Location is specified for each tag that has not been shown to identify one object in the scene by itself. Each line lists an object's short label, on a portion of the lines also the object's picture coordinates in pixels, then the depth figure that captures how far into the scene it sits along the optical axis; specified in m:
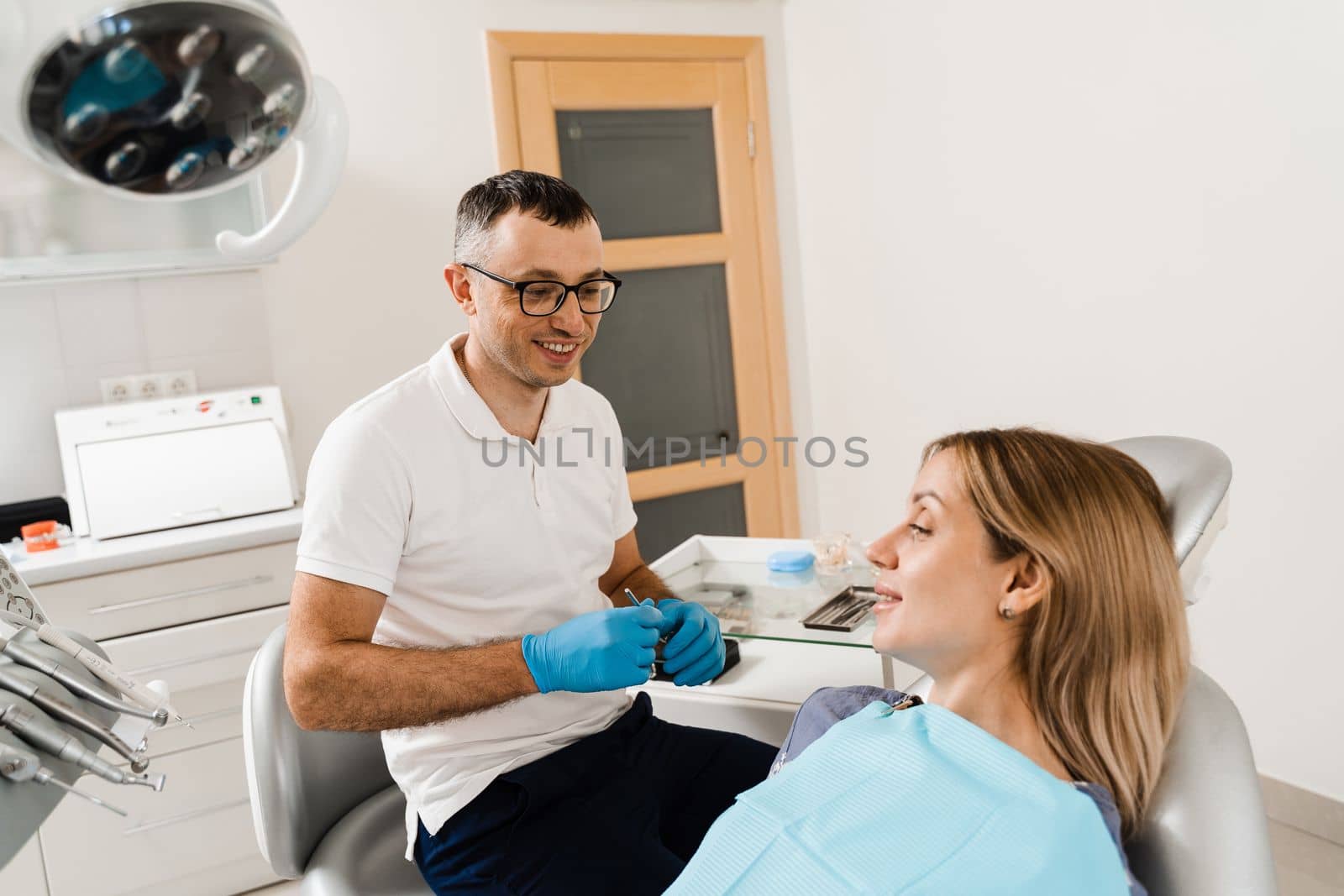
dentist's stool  1.30
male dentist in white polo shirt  1.30
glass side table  1.57
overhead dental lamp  0.49
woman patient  0.89
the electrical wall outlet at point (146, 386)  2.81
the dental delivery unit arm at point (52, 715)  0.66
